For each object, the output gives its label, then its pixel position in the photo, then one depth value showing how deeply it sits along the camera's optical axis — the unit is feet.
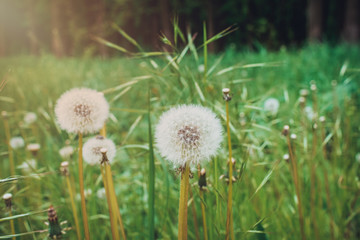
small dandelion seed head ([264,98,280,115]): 1.98
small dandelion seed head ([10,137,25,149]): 2.36
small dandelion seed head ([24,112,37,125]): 2.55
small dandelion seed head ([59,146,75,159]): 1.73
